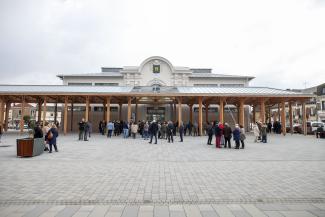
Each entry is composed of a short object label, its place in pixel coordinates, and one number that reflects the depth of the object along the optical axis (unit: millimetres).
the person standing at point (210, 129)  14078
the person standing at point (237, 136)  12398
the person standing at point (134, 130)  18312
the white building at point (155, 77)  31047
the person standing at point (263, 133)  15378
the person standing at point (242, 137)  12582
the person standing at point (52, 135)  10656
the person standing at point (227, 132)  12894
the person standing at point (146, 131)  18236
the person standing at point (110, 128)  19031
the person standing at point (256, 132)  15871
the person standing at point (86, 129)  15958
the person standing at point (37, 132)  10359
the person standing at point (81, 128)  16047
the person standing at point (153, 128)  14797
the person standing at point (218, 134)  12934
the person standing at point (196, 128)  21906
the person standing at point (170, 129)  15605
